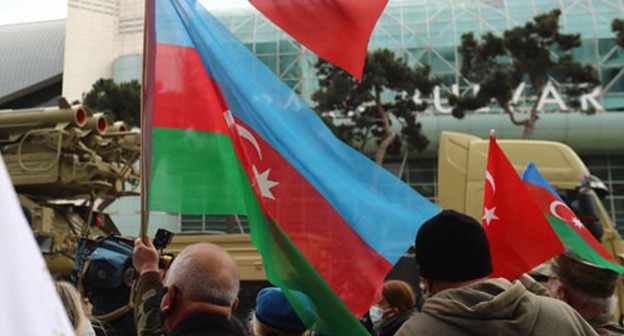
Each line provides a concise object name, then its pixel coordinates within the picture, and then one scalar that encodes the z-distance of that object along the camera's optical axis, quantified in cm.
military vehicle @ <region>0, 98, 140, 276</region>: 1060
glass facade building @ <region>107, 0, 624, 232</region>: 2881
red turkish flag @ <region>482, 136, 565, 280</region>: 415
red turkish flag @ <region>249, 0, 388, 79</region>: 318
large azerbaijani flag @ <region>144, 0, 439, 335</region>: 314
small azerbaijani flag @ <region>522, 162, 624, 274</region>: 464
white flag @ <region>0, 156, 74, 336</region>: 73
